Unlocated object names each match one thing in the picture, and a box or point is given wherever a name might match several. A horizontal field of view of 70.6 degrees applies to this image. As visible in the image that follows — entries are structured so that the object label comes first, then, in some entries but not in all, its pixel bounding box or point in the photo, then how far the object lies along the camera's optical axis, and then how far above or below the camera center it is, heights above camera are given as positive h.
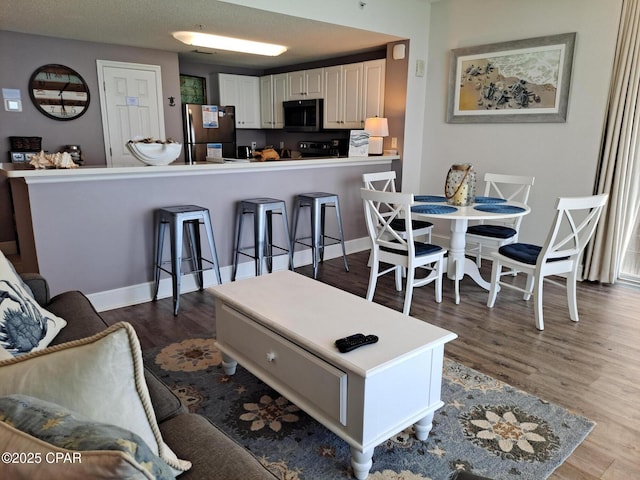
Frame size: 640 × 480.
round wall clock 4.83 +0.49
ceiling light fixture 3.95 +0.87
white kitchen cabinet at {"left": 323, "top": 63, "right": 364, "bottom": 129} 5.57 +0.55
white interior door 5.26 +0.41
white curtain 3.64 -0.14
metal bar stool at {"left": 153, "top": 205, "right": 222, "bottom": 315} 3.32 -0.76
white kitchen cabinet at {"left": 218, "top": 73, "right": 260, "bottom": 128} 6.66 +0.65
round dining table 3.36 -0.53
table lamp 5.02 +0.11
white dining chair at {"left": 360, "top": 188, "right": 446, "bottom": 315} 3.21 -0.80
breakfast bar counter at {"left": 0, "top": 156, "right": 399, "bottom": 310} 3.06 -0.54
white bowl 3.25 -0.09
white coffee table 1.69 -0.87
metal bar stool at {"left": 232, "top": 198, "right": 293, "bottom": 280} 3.81 -0.76
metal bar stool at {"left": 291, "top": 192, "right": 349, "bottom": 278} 4.22 -0.72
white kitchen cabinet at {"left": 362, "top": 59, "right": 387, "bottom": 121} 5.25 +0.62
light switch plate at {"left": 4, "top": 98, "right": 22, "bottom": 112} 4.70 +0.33
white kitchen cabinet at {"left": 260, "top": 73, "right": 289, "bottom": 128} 6.74 +0.62
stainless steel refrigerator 6.07 +0.14
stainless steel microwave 6.16 +0.35
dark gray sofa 1.08 -0.77
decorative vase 3.73 -0.36
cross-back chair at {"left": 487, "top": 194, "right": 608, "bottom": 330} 2.99 -0.81
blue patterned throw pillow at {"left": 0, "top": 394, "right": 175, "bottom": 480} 0.65 -0.45
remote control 1.72 -0.77
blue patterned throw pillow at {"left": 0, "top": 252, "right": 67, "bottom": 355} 1.49 -0.63
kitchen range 6.11 -0.11
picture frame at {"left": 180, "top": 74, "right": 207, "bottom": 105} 6.46 +0.71
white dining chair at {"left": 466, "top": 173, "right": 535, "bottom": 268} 3.87 -0.74
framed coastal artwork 4.07 +0.58
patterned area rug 1.82 -1.27
